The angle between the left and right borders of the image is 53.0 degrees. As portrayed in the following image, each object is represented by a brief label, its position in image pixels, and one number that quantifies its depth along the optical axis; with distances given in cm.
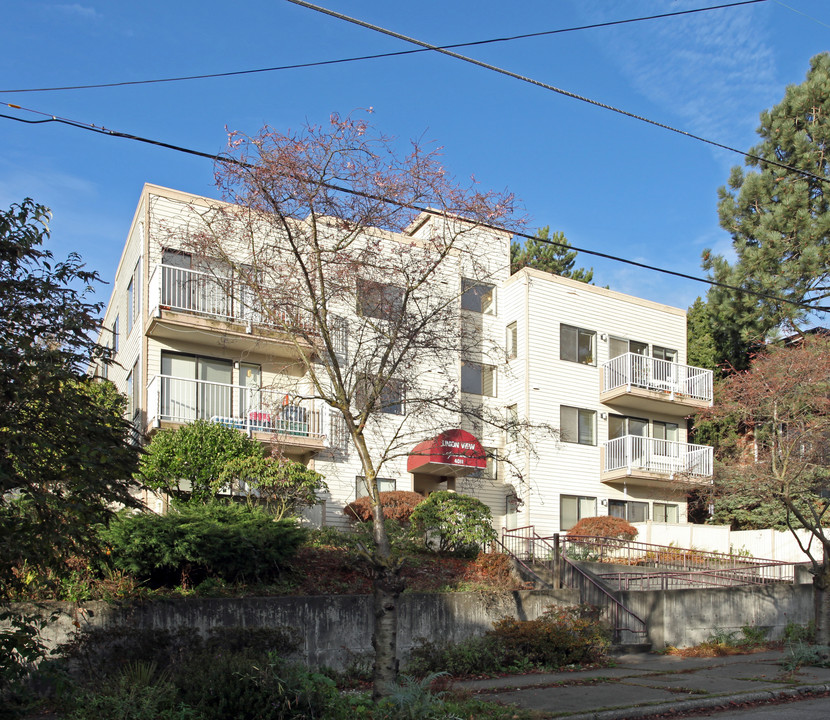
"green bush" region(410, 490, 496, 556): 1870
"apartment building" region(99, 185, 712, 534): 2031
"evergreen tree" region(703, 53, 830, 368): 3098
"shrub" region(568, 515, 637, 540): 2503
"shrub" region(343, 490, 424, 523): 2012
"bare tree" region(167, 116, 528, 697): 1085
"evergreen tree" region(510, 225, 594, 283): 4815
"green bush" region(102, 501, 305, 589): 1336
